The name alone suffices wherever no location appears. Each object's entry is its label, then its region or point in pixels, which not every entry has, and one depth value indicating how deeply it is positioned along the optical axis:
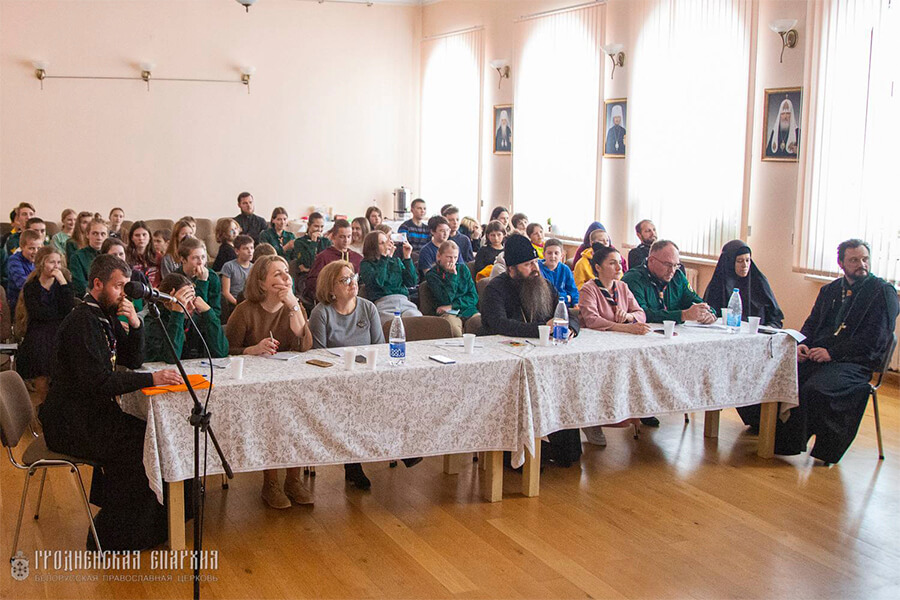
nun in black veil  6.27
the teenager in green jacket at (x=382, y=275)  7.14
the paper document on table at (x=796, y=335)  5.56
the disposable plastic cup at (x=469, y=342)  4.79
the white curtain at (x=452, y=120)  12.78
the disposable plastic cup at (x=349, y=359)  4.41
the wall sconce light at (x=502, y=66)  11.96
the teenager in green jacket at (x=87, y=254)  7.32
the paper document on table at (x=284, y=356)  4.61
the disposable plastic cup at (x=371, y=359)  4.43
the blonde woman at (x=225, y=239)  8.02
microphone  3.00
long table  4.11
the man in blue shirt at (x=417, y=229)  9.72
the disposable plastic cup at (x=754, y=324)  5.54
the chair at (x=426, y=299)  7.06
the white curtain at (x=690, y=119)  8.68
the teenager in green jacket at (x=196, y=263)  5.90
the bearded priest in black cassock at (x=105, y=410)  3.94
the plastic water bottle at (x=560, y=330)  5.02
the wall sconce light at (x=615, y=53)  9.95
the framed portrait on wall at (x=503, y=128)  12.07
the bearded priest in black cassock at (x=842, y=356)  5.43
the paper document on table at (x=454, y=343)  5.04
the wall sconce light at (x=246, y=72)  12.72
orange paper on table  3.88
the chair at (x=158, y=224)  11.69
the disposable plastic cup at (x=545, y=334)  5.00
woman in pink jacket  5.59
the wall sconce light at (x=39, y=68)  11.57
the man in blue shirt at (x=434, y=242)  8.24
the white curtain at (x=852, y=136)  7.28
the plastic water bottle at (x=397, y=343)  4.63
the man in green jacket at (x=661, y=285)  5.93
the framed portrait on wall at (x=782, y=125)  8.06
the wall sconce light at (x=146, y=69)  12.15
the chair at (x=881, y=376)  5.39
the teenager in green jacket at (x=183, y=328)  4.43
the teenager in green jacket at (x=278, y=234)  9.38
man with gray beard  5.30
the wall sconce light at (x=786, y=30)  7.88
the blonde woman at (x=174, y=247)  7.08
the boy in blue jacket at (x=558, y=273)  6.98
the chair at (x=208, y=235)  11.65
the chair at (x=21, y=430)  3.90
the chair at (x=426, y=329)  5.51
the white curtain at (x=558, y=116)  10.61
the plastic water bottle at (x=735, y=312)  5.64
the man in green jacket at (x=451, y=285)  6.99
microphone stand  3.22
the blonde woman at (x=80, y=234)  8.10
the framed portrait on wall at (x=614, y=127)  10.14
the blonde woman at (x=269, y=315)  4.83
